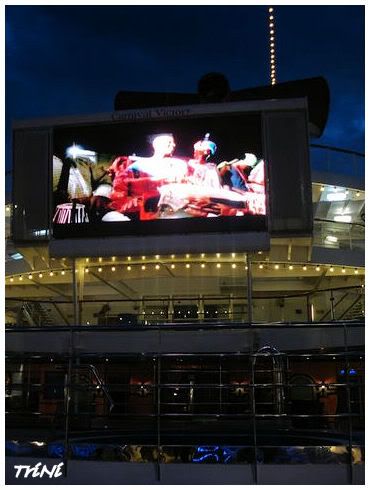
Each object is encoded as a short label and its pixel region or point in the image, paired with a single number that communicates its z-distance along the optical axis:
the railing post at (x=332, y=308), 13.48
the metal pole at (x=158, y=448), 5.22
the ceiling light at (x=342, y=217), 18.92
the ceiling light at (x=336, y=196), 18.81
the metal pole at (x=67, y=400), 5.31
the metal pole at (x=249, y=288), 13.74
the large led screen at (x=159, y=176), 15.02
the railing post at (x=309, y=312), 13.95
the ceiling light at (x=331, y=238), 16.67
